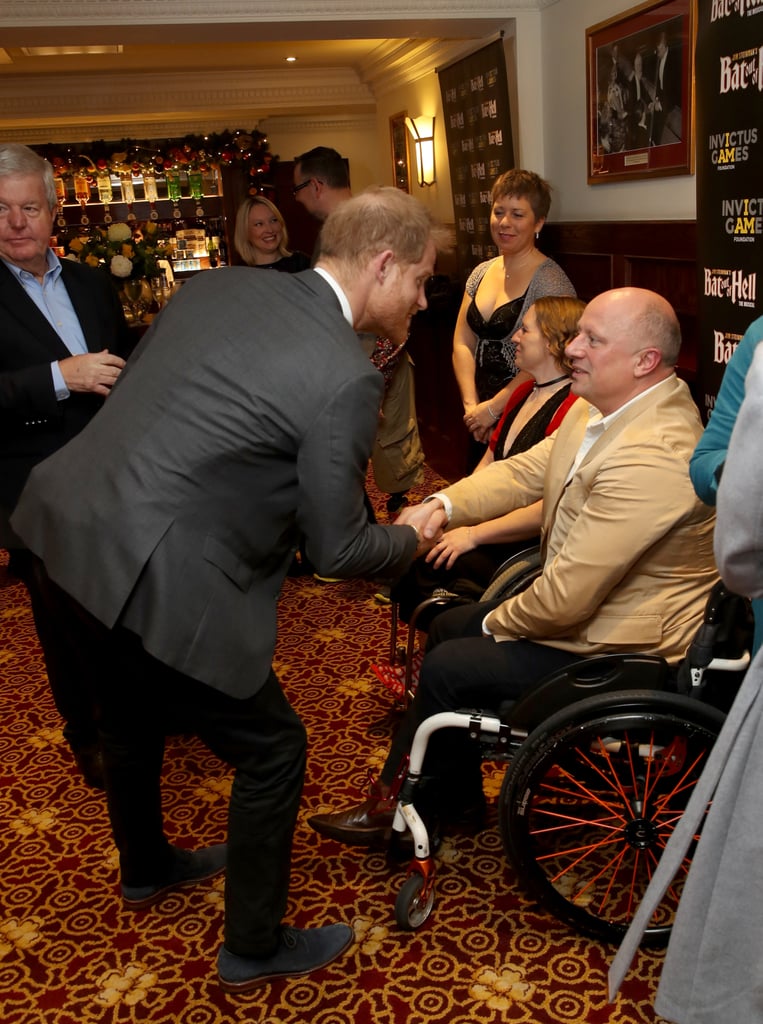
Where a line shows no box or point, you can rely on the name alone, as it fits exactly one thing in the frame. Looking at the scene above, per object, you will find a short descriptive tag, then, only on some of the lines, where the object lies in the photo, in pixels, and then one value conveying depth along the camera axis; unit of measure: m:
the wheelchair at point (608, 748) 1.66
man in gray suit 1.47
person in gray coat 1.16
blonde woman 3.71
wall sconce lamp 6.40
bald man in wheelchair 1.74
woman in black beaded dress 3.45
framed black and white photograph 3.27
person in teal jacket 1.55
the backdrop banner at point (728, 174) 2.25
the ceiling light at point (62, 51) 6.22
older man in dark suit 2.12
